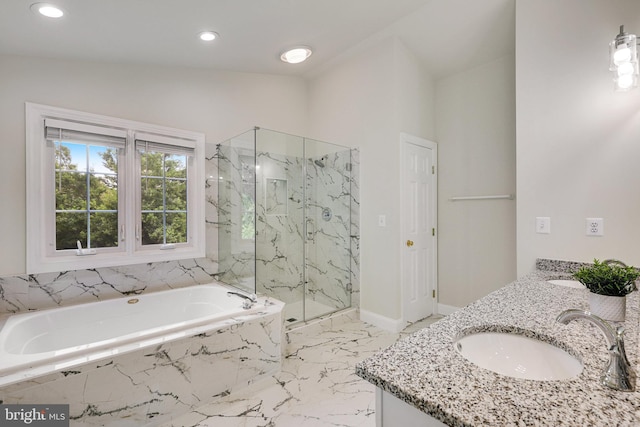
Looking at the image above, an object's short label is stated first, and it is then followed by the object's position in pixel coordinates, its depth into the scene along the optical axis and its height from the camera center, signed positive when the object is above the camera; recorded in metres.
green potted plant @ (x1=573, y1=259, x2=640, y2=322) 1.19 -0.32
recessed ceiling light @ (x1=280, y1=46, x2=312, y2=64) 2.86 +1.53
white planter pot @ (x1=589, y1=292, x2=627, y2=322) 1.19 -0.39
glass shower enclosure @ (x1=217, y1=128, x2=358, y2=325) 2.99 -0.08
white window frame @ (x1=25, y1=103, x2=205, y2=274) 2.23 +0.13
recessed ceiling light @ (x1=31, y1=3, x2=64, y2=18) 1.69 +1.18
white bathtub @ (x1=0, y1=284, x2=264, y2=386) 1.55 -0.77
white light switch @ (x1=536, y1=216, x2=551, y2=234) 2.18 -0.10
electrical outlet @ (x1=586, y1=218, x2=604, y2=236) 1.97 -0.10
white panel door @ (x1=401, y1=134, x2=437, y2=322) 3.13 -0.18
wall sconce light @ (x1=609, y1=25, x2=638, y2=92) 1.63 +0.84
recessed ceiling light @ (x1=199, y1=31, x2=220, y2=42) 2.30 +1.38
